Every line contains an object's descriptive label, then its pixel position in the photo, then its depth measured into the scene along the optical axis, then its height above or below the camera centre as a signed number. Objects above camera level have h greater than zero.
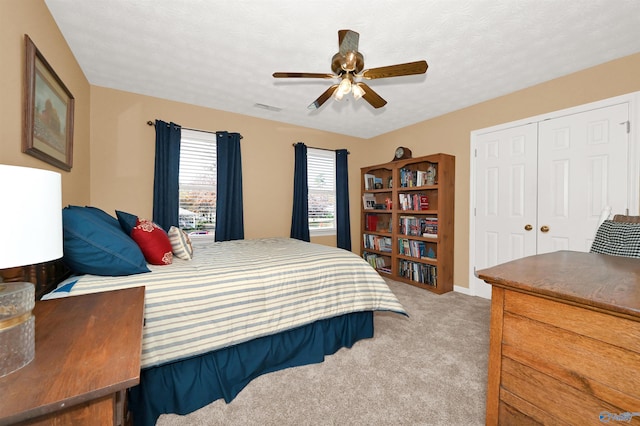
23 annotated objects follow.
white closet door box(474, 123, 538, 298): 3.02 +0.23
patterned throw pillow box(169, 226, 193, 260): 2.07 -0.26
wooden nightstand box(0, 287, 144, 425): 0.55 -0.39
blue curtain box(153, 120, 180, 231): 3.21 +0.45
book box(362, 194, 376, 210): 4.84 +0.22
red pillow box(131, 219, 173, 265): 1.77 -0.22
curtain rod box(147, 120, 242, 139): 3.23 +1.08
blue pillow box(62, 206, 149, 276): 1.37 -0.20
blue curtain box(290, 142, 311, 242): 4.20 +0.25
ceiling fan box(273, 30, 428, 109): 1.76 +1.03
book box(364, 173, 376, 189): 4.79 +0.59
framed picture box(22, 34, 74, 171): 1.56 +0.66
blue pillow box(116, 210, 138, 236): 1.86 -0.08
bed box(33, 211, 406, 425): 1.45 -0.68
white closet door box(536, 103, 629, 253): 2.44 +0.42
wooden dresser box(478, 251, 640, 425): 0.84 -0.46
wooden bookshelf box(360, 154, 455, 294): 3.61 -0.09
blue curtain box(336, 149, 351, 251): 4.65 +0.16
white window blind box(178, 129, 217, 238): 3.51 +0.38
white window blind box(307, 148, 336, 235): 4.53 +0.39
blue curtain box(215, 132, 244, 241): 3.59 +0.31
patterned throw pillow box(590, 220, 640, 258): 1.54 -0.14
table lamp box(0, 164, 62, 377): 0.65 -0.08
